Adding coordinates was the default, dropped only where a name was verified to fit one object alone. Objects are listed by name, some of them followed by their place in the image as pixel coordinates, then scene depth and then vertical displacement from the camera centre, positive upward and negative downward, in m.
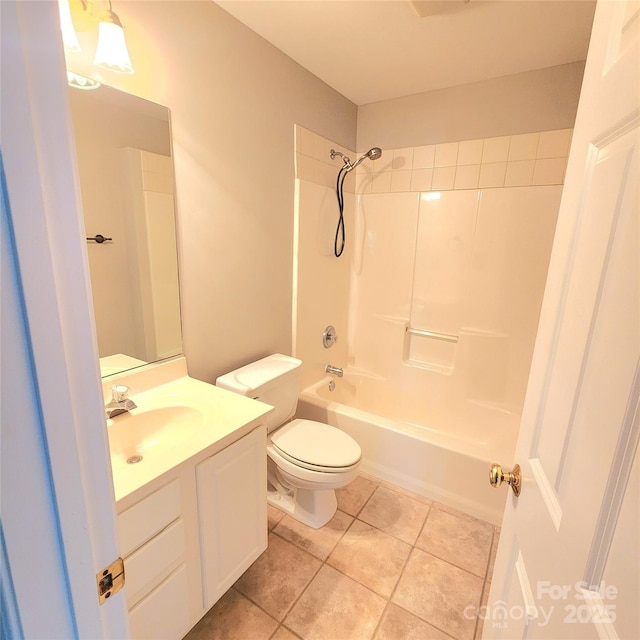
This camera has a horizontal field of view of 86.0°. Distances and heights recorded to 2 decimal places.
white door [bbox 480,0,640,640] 0.41 -0.20
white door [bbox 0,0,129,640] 0.34 -0.13
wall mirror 1.18 +0.06
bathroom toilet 1.59 -0.97
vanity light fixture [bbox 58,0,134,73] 1.03 +0.62
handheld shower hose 2.21 +0.41
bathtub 1.83 -1.15
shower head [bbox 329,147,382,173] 2.19 +0.58
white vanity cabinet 0.93 -0.91
